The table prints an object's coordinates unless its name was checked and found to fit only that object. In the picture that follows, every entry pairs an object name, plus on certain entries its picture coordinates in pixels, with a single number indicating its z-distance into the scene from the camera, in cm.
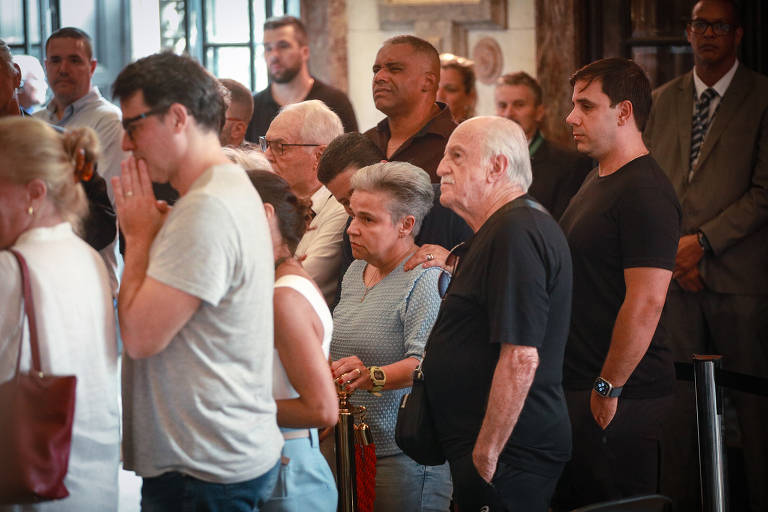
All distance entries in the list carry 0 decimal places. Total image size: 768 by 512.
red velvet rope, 520
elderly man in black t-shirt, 453
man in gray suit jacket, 815
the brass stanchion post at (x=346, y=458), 525
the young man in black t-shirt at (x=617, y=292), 554
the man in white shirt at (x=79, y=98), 860
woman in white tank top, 400
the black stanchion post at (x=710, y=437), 536
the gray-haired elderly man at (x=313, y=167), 658
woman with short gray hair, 529
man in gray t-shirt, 340
